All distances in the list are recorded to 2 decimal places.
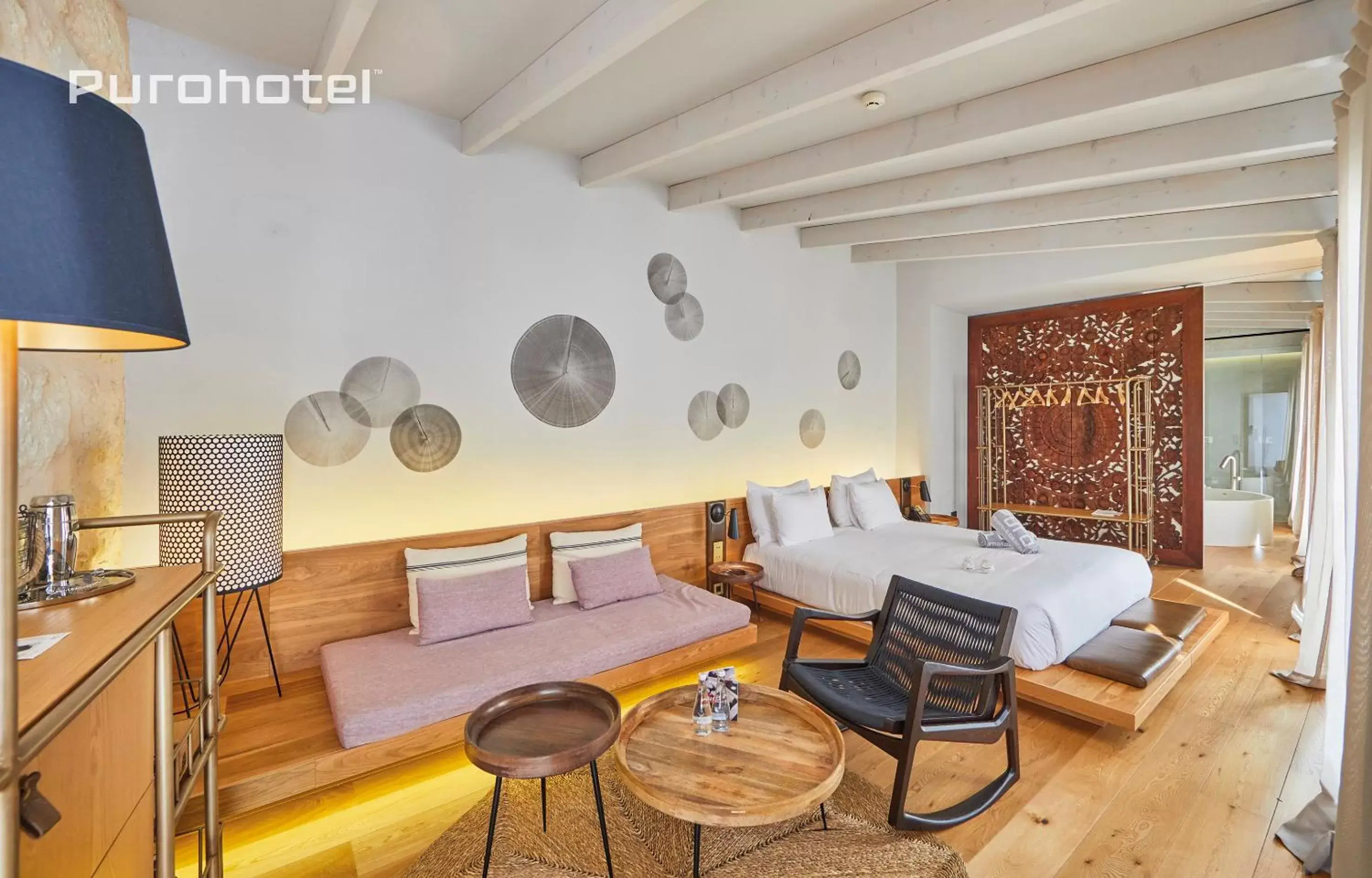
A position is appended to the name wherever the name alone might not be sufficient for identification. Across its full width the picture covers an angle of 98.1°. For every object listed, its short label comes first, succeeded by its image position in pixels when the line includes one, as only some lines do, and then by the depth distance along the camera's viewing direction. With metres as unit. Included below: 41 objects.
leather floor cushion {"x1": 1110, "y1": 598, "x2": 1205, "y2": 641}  3.35
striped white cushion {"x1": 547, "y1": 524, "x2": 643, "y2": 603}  3.54
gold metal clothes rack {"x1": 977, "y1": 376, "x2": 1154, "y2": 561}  5.69
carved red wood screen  5.49
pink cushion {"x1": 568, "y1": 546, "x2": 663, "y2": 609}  3.46
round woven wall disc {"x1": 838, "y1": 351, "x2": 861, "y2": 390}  5.84
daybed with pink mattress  2.36
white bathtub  6.47
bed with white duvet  3.05
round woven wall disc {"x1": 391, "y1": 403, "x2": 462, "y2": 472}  3.29
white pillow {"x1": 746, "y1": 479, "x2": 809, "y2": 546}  4.54
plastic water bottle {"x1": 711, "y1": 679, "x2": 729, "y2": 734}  2.09
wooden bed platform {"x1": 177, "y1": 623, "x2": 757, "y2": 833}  2.10
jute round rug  1.98
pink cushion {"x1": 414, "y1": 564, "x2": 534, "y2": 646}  2.92
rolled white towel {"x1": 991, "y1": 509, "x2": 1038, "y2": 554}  3.98
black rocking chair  2.14
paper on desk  0.90
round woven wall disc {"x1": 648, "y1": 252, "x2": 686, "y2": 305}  4.40
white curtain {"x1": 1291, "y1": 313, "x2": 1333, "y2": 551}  5.46
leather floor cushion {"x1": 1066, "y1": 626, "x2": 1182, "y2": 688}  2.84
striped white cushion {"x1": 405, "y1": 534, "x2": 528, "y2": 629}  3.08
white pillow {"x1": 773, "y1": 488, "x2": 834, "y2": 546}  4.43
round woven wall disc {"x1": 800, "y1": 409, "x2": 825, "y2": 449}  5.48
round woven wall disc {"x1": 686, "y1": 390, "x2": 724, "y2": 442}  4.63
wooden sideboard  0.79
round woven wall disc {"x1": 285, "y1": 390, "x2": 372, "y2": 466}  3.00
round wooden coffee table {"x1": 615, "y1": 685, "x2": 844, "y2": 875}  1.67
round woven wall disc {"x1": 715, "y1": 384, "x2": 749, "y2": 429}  4.84
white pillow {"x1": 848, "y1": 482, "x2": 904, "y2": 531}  4.97
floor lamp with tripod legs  2.23
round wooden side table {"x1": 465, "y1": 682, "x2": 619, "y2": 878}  1.76
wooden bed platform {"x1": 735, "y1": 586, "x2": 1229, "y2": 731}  2.67
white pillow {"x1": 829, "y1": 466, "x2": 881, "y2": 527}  5.05
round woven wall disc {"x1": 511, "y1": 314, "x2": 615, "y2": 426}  3.75
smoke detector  2.90
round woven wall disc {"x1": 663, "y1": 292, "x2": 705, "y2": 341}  4.50
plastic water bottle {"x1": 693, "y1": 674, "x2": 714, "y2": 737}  2.08
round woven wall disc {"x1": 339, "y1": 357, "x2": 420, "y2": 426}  3.16
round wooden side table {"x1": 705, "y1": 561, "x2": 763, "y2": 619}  4.12
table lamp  0.64
